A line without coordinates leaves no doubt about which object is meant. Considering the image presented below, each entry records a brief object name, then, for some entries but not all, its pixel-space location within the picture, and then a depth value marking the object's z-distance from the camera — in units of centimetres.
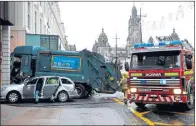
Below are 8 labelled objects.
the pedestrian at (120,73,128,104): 1766
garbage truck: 2183
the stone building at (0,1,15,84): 2120
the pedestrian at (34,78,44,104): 1834
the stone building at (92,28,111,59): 10938
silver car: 1784
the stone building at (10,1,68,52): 3009
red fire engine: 1316
